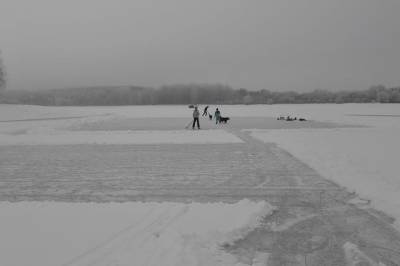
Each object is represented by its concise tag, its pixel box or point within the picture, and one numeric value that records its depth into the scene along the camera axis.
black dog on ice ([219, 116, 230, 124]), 30.30
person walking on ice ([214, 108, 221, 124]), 30.12
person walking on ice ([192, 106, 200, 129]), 23.80
